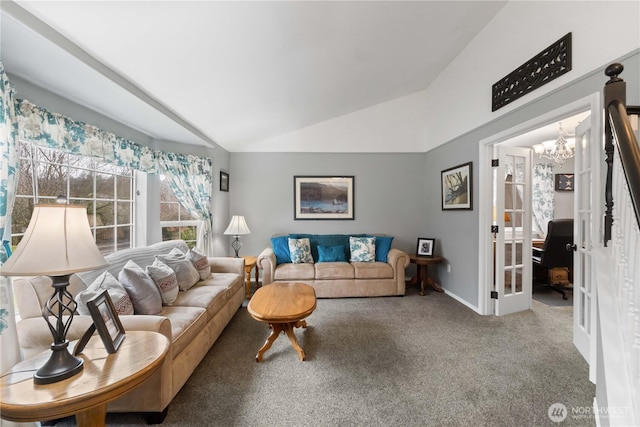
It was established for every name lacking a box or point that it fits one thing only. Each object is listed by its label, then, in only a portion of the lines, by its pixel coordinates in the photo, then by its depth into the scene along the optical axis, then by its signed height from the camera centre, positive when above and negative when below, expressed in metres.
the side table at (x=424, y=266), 3.63 -0.79
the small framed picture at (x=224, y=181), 4.04 +0.54
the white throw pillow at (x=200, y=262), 2.75 -0.54
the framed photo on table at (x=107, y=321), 1.17 -0.54
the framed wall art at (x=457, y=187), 3.12 +0.36
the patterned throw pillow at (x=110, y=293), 1.53 -0.52
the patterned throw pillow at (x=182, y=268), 2.40 -0.54
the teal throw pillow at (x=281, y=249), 3.90 -0.56
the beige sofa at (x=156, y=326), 1.41 -0.78
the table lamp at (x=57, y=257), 1.01 -0.18
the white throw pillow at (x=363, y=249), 3.84 -0.55
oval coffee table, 1.94 -0.78
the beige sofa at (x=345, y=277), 3.52 -0.90
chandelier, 3.04 +0.81
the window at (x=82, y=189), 1.81 +0.22
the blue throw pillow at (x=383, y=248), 3.91 -0.54
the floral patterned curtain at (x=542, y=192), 4.80 +0.42
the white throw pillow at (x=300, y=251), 3.83 -0.58
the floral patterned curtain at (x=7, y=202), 1.28 +0.06
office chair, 3.46 -0.48
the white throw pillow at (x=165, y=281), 2.07 -0.57
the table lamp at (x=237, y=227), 3.75 -0.20
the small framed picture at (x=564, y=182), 4.72 +0.61
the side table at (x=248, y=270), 3.51 -0.79
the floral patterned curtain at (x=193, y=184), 3.28 +0.41
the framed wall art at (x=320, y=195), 4.36 +0.33
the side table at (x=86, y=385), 0.94 -0.71
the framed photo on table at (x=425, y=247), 3.87 -0.51
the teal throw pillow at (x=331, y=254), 3.86 -0.63
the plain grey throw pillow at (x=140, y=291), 1.81 -0.57
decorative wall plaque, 1.90 +1.22
